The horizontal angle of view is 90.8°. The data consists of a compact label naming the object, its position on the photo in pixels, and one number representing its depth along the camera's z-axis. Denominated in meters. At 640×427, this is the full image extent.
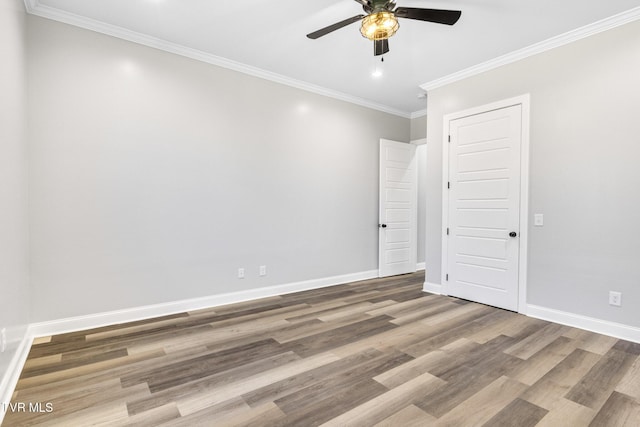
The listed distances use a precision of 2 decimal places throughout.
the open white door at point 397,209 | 5.38
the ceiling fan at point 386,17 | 2.28
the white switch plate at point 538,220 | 3.41
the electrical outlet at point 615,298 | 2.91
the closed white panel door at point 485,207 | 3.62
